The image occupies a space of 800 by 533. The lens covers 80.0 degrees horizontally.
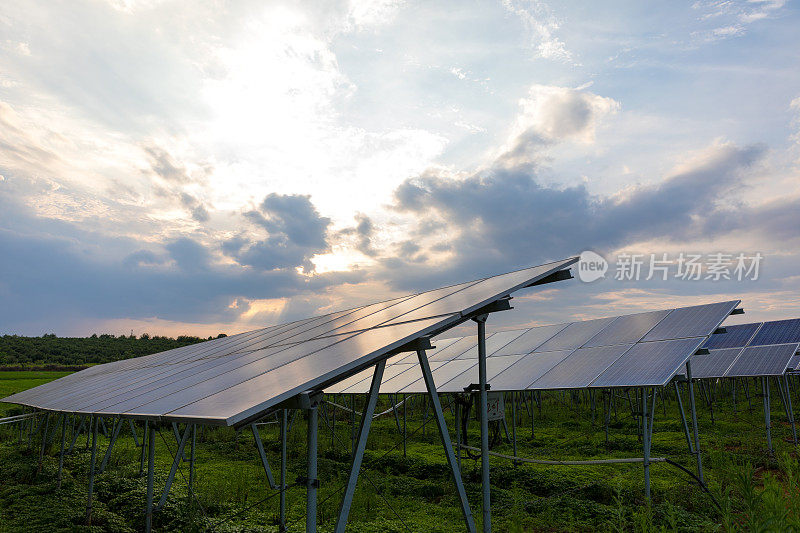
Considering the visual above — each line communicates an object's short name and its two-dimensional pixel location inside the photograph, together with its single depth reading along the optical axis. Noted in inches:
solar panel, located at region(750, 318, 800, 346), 882.1
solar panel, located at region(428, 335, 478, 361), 773.3
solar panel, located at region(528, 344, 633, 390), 460.4
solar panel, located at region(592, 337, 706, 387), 393.1
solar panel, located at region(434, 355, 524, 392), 577.0
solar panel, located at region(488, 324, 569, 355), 661.9
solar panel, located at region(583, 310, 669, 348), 540.7
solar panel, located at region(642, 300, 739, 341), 470.9
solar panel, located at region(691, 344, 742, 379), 829.8
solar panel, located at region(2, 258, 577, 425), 191.6
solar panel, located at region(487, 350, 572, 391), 525.0
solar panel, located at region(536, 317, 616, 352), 598.7
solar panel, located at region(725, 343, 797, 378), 721.6
